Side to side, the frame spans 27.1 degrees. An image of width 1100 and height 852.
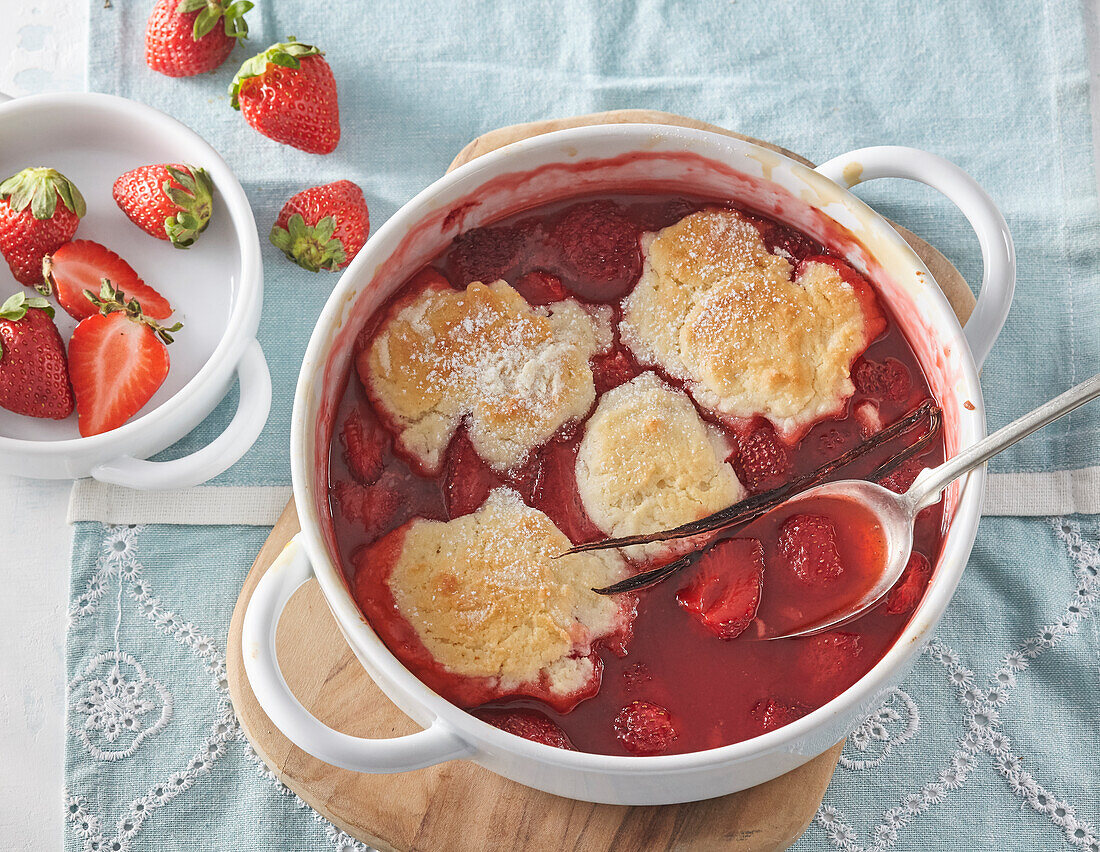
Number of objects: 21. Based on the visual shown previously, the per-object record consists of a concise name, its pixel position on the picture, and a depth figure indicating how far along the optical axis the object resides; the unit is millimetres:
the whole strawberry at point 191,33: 907
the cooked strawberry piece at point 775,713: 774
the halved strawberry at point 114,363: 876
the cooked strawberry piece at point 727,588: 781
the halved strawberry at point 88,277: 886
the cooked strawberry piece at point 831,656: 780
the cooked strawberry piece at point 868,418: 806
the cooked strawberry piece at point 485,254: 827
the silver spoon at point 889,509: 783
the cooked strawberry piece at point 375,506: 798
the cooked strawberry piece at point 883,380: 812
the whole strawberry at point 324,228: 893
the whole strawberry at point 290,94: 899
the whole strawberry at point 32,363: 869
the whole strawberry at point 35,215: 888
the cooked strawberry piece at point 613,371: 814
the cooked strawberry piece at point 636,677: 779
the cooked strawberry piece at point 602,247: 823
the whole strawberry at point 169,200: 888
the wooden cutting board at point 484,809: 819
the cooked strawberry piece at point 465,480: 799
